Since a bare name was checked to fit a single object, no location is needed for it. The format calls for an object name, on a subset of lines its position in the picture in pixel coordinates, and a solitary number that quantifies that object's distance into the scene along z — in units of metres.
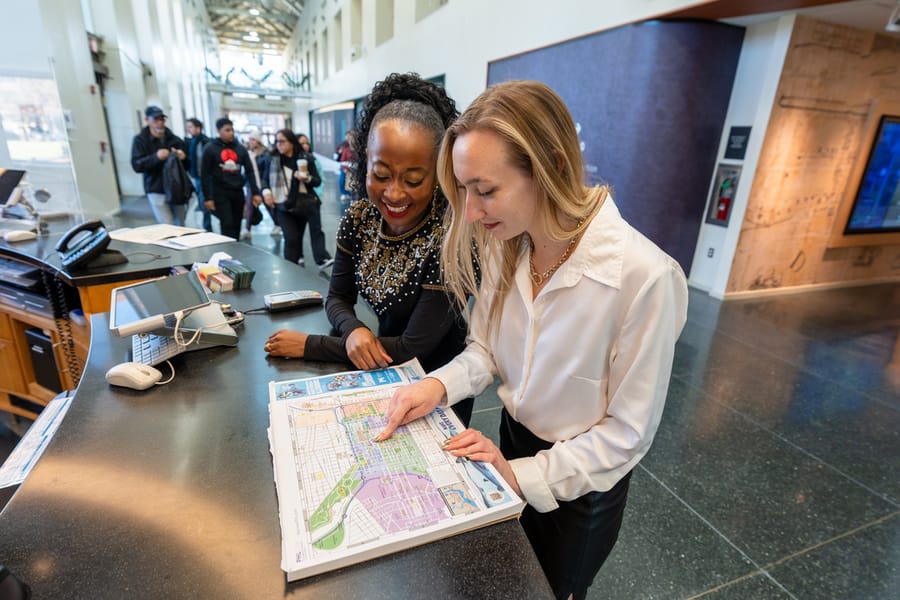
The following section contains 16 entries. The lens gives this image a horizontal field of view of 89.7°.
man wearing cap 4.65
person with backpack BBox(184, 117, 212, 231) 5.82
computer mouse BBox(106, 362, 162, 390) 1.03
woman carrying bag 4.52
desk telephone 1.80
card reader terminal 1.55
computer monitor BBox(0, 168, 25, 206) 2.49
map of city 0.63
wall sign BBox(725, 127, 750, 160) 4.19
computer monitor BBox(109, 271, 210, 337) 1.08
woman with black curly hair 1.11
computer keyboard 1.14
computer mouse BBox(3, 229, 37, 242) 2.18
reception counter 0.60
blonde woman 0.75
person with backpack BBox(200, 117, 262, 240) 4.84
